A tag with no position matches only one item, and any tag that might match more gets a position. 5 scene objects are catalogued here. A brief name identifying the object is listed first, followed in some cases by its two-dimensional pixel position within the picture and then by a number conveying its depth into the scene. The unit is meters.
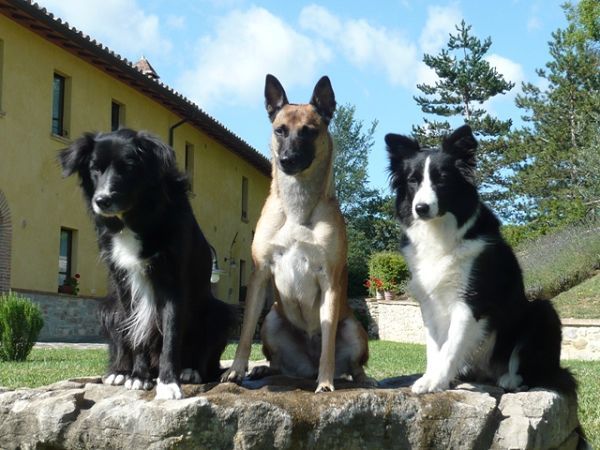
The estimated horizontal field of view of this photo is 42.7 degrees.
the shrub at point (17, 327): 12.49
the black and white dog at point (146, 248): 4.18
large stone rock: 3.97
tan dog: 4.66
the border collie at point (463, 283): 4.58
